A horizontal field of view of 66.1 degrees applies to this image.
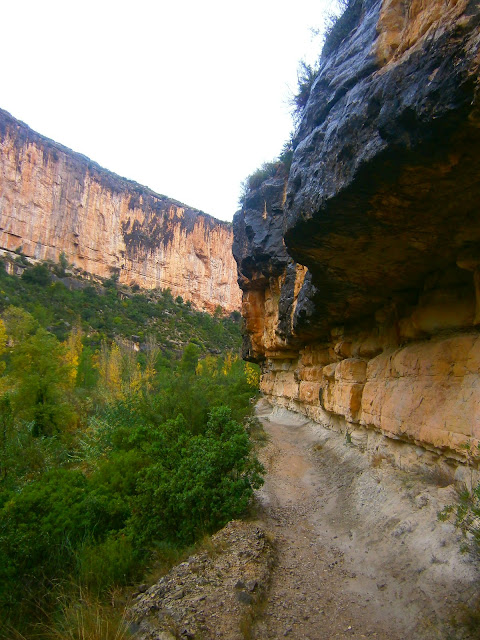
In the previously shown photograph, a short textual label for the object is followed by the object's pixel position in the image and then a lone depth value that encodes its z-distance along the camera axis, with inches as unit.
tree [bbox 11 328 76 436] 538.3
